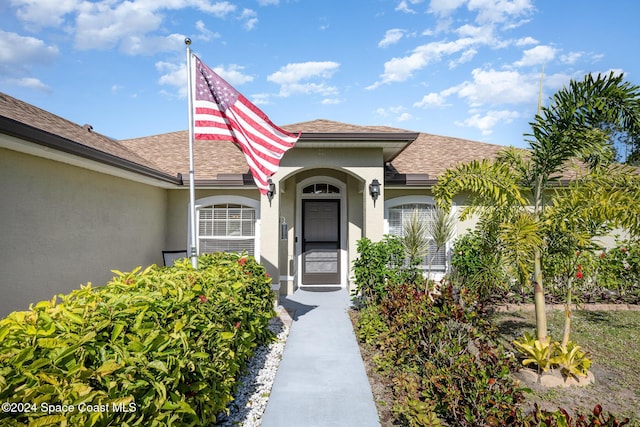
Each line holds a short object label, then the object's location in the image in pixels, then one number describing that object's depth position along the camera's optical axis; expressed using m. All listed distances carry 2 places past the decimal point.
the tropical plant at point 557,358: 4.73
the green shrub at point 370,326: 6.18
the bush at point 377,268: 7.54
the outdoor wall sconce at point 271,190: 8.44
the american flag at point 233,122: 5.62
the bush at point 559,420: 2.26
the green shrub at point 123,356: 1.76
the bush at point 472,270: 7.34
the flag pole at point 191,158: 5.40
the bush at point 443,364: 3.11
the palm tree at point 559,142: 4.81
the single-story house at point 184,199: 5.30
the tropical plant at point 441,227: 8.09
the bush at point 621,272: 9.20
